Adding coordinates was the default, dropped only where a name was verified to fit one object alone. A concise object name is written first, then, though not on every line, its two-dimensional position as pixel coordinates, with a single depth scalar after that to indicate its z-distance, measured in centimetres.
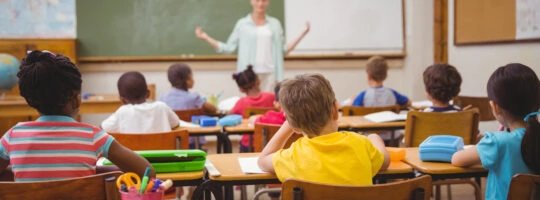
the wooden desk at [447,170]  229
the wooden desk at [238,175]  220
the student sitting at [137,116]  364
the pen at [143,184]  164
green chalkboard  755
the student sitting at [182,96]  478
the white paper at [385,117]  397
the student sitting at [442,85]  364
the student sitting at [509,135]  216
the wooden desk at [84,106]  528
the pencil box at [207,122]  391
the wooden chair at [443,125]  351
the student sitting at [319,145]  204
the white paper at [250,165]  226
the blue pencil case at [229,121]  387
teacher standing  698
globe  571
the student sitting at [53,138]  201
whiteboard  785
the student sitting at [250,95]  490
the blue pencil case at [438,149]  241
